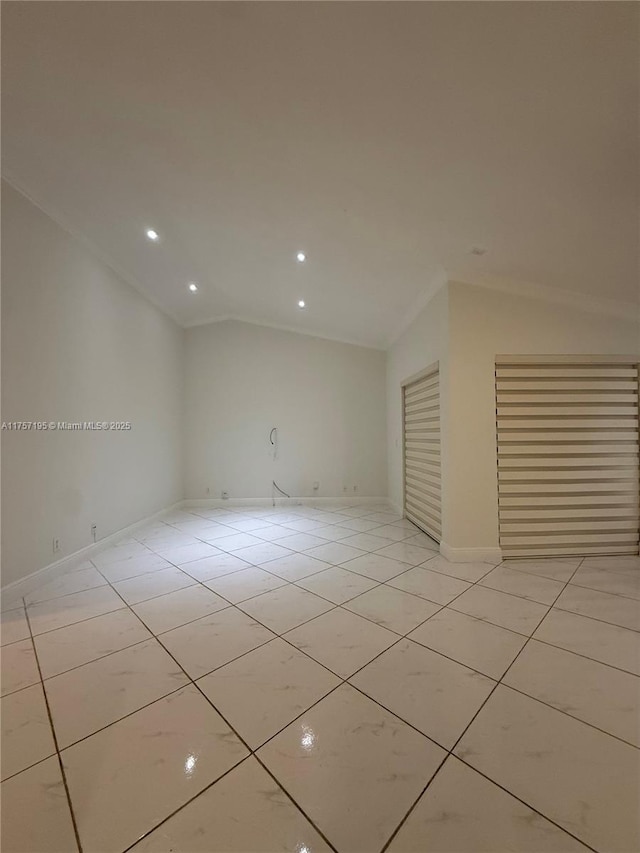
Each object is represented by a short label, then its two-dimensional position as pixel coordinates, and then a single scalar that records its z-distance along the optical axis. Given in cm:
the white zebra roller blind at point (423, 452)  360
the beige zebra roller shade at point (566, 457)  310
